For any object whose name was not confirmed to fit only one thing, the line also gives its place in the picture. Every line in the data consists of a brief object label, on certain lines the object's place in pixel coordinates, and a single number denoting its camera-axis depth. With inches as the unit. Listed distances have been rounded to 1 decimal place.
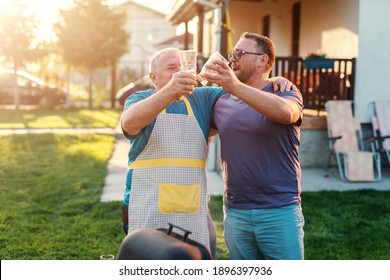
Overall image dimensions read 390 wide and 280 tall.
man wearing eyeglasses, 116.2
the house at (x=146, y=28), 1882.4
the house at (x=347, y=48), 374.3
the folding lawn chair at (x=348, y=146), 334.3
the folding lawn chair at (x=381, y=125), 359.6
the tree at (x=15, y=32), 901.2
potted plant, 380.8
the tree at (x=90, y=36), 958.4
